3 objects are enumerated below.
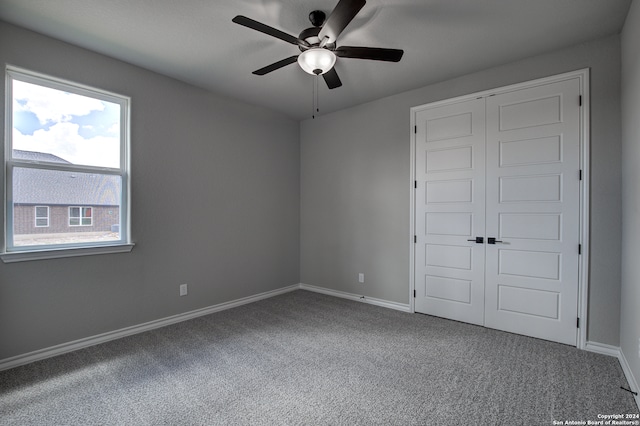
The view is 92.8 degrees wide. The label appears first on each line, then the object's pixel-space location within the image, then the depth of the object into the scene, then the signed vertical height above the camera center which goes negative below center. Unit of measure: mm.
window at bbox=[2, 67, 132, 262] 2549 +400
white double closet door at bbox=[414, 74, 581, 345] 2899 +19
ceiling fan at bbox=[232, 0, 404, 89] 2018 +1219
